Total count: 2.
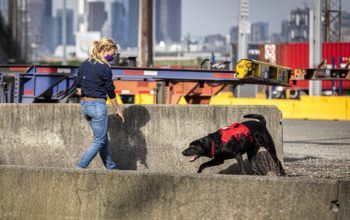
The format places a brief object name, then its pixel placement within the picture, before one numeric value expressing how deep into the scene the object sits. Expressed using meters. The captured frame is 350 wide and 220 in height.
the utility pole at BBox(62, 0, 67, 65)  82.83
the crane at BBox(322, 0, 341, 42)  76.23
